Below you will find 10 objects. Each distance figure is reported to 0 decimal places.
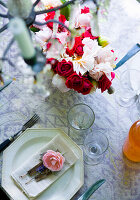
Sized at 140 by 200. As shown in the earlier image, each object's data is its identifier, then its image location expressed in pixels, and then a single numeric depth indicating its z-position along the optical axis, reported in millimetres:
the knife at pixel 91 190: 897
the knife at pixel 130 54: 1156
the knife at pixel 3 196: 1053
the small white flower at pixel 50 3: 969
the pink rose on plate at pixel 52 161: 912
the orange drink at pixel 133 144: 930
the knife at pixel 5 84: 1097
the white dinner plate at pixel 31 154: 919
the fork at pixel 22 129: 978
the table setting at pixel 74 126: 898
